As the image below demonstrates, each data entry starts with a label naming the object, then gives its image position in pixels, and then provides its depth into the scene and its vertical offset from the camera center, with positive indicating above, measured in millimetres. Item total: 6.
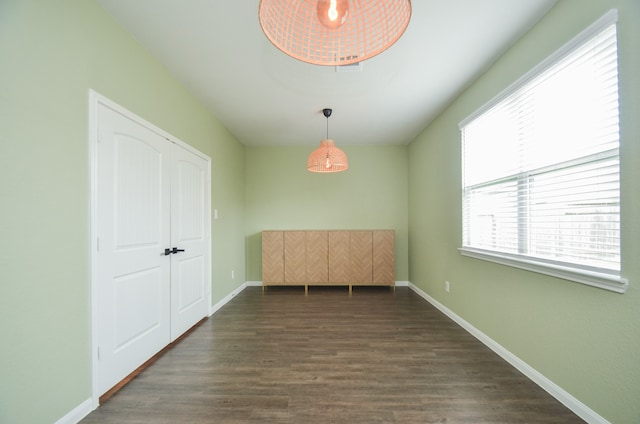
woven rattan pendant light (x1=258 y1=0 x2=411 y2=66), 771 +609
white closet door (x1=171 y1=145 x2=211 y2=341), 2570 -253
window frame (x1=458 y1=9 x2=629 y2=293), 1365 -334
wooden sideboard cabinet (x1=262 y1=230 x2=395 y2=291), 4414 -726
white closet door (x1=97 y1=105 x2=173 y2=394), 1738 -216
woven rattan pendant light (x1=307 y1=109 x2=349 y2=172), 3078 +708
